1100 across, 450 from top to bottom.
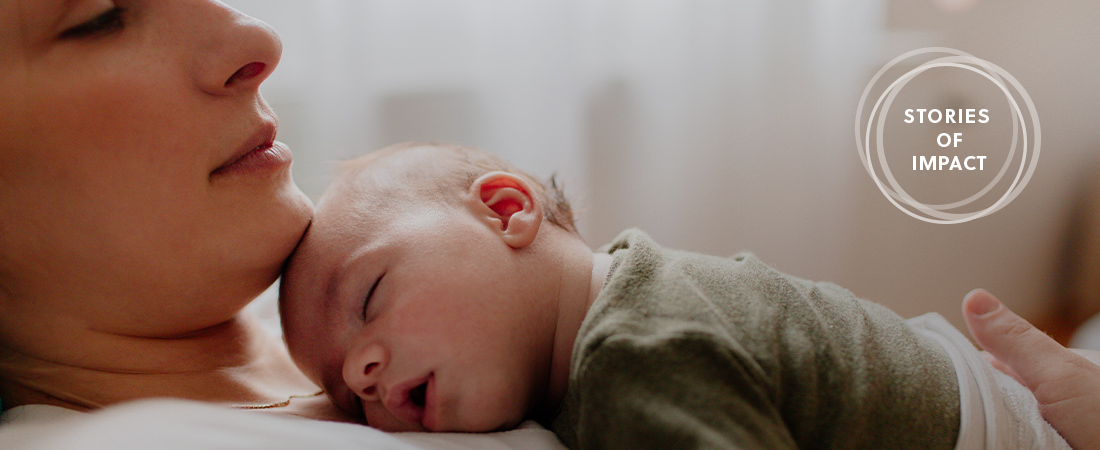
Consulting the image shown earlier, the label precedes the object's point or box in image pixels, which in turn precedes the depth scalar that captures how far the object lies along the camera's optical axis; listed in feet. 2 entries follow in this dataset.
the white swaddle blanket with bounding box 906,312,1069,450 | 2.31
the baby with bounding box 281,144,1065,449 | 2.18
